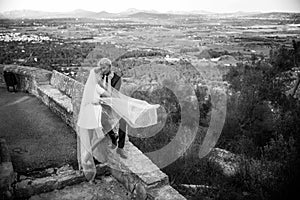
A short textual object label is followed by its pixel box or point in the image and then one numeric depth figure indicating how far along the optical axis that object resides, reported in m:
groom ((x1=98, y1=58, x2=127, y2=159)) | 4.16
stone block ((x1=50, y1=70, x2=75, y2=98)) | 7.28
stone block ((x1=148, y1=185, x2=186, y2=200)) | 3.65
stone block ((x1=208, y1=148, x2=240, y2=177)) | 9.32
